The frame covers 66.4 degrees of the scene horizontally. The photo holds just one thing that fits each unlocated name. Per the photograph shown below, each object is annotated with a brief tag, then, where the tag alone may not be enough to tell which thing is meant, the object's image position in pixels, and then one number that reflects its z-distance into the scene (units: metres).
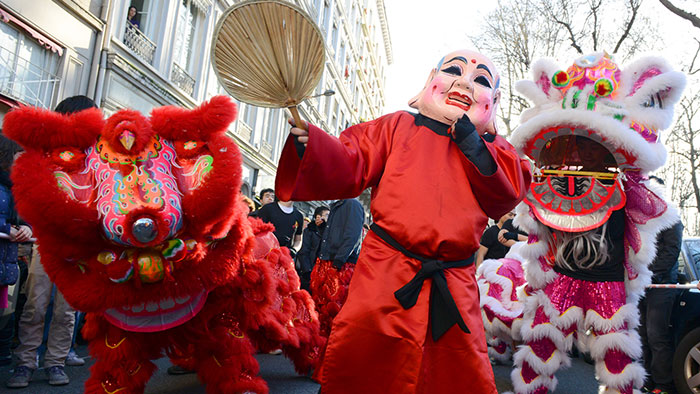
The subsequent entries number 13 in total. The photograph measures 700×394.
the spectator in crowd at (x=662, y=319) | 4.47
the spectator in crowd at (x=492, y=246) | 6.58
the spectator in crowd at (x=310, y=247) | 6.42
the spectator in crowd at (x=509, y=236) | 5.66
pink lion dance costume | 3.45
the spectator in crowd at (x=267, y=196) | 7.45
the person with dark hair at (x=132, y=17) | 10.46
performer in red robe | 2.08
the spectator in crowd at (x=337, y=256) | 5.12
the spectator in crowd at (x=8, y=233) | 3.43
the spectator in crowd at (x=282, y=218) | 6.07
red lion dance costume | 2.48
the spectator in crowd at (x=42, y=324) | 3.51
